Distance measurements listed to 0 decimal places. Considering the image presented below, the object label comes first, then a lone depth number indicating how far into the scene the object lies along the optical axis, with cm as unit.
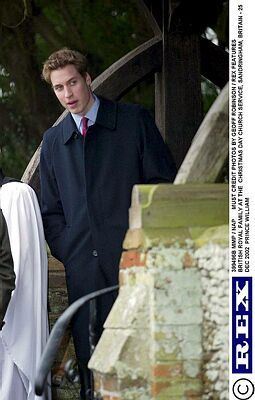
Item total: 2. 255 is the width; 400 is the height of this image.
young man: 1346
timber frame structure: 1631
